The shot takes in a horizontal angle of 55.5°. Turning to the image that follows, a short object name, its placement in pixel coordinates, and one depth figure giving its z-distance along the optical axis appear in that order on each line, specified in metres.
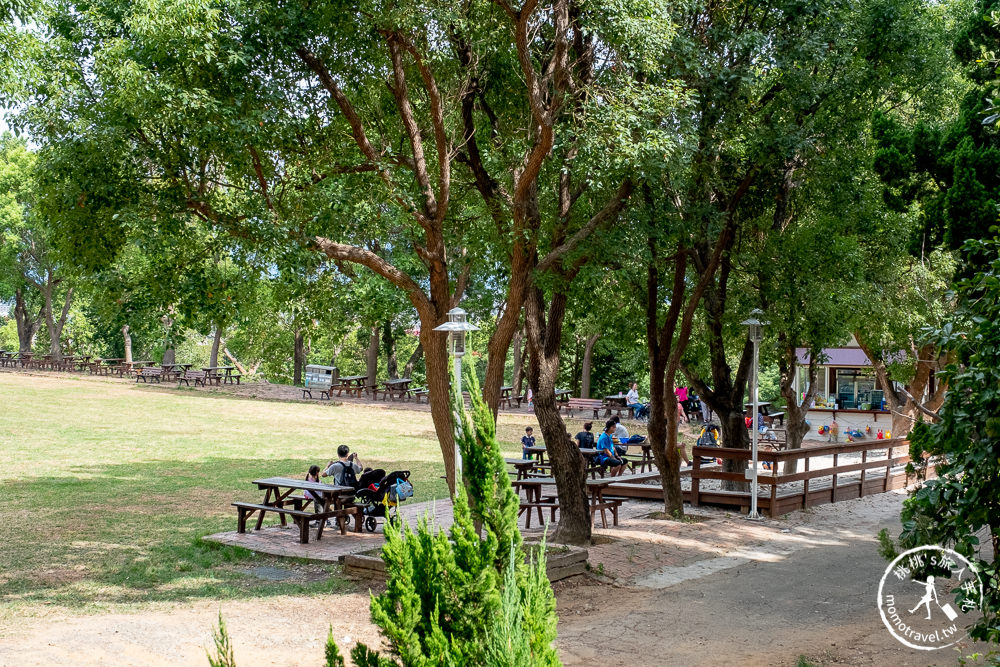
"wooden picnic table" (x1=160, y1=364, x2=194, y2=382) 42.62
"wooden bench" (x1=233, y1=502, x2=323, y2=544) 12.13
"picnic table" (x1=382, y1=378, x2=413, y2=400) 38.75
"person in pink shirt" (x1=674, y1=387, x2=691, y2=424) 31.65
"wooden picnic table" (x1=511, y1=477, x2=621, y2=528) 13.34
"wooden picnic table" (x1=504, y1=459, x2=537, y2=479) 15.95
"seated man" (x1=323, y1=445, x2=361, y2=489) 13.48
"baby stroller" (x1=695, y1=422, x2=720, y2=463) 20.98
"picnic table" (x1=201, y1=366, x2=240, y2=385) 42.72
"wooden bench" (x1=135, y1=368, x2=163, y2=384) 43.16
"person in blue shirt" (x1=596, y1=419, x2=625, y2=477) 17.25
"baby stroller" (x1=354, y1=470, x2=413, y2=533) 13.05
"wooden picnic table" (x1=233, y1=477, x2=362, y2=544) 12.24
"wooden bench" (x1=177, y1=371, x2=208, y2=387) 41.72
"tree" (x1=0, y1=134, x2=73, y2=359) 44.81
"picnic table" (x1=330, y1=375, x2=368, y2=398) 40.28
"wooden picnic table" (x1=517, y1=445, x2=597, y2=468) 17.12
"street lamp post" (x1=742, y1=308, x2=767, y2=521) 14.45
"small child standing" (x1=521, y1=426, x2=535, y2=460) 19.38
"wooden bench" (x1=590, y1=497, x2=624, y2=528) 13.52
